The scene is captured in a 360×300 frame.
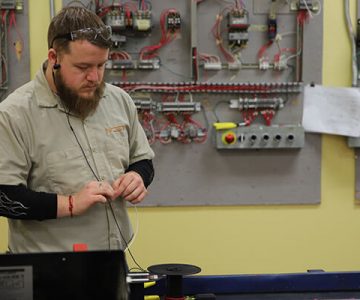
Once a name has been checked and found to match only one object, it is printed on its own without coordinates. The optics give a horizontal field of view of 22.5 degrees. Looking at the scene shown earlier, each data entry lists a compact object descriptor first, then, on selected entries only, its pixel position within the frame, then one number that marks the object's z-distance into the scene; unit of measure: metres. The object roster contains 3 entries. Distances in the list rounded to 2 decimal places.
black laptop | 1.94
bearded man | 3.20
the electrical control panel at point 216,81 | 4.32
